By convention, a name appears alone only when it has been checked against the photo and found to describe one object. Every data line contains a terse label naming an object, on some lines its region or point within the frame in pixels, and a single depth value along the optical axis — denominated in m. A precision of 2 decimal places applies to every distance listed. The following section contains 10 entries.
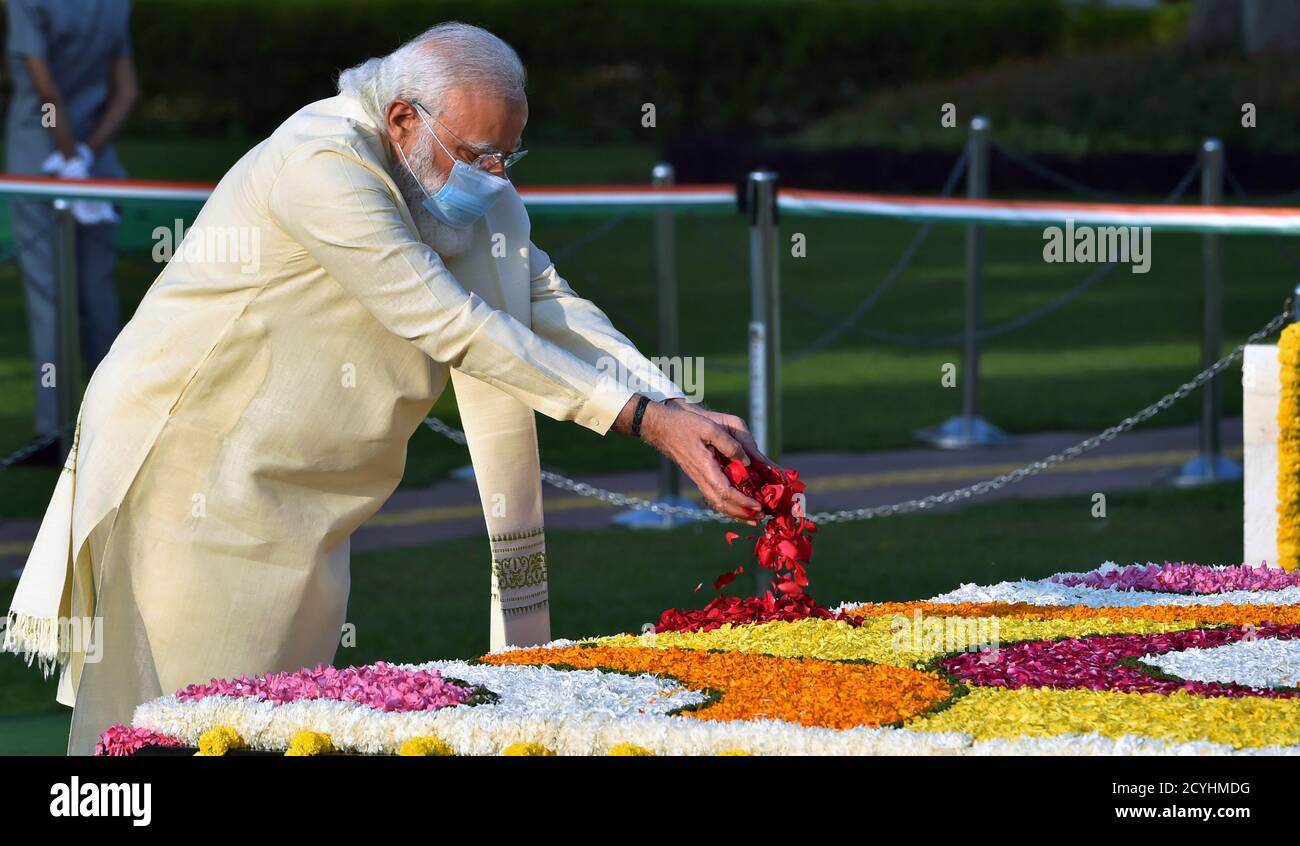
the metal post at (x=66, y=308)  7.73
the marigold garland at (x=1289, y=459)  5.18
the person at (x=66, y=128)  8.80
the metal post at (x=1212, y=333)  8.95
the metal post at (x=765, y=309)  6.85
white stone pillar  5.23
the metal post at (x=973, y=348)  9.65
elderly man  3.43
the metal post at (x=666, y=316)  8.30
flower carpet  2.96
